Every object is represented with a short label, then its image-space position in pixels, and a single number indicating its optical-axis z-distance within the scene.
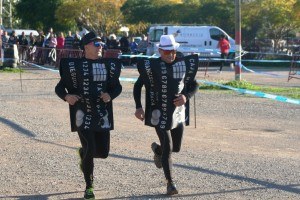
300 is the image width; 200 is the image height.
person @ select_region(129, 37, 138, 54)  36.81
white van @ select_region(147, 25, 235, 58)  38.81
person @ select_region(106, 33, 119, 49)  34.00
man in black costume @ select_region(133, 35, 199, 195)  7.49
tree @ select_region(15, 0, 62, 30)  58.47
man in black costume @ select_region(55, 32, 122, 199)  7.27
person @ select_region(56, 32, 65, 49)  34.03
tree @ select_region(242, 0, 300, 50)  45.94
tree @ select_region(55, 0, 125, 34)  55.22
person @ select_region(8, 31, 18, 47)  35.25
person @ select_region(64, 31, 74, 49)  34.37
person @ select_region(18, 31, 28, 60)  32.90
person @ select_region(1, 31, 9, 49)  33.97
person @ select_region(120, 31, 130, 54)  34.78
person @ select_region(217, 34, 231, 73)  33.66
